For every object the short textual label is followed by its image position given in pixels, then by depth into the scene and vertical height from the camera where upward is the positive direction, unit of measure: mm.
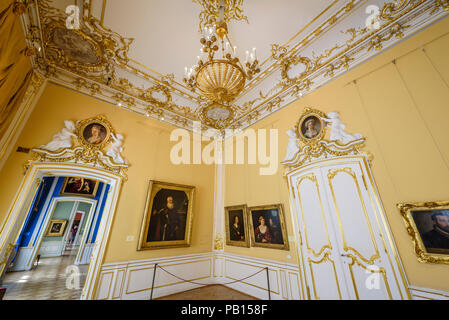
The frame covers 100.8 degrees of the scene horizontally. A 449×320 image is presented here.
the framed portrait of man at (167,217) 5074 +495
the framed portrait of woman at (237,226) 5621 +255
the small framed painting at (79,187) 9086 +2221
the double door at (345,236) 3254 -16
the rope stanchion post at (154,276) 4761 -1013
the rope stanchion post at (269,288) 4449 -1191
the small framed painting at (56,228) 10858 +353
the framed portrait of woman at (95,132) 4727 +2516
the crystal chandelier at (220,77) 3088 +2546
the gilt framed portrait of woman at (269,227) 4699 +196
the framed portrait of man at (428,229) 2805 +100
